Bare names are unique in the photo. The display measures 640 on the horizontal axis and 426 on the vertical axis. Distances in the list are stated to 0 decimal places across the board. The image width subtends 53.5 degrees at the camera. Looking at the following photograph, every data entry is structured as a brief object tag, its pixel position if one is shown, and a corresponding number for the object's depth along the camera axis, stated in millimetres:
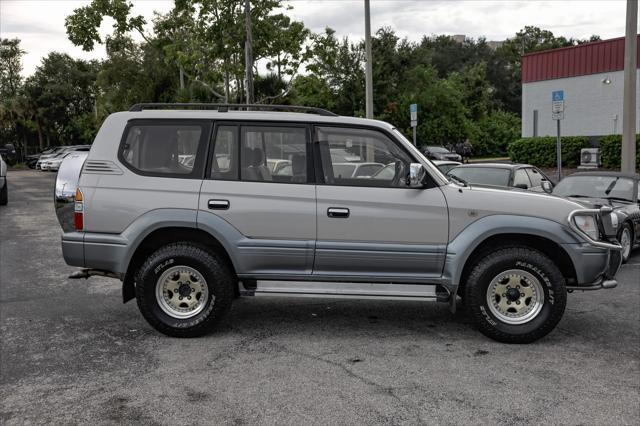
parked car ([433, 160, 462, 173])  13851
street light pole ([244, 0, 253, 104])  18391
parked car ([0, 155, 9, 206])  17656
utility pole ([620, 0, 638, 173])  13508
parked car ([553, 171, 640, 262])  9219
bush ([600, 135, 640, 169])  23141
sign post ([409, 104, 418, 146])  20734
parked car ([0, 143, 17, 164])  50812
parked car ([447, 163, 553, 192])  10641
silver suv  5504
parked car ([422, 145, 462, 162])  37500
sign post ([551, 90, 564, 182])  14297
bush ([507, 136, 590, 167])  25500
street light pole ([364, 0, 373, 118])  19203
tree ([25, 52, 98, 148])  56219
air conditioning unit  23812
